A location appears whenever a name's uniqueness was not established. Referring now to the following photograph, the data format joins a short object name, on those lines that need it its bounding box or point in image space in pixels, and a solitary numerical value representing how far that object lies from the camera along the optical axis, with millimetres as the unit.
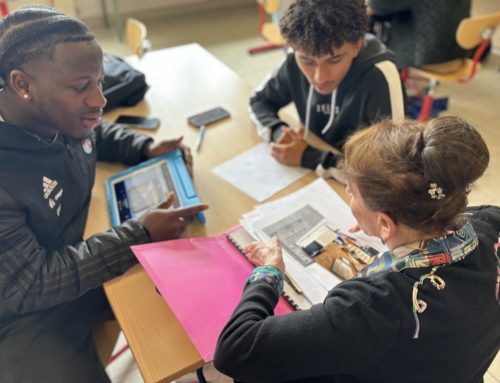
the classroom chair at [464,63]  2052
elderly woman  638
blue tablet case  1136
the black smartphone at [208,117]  1490
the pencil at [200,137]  1390
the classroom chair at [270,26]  2781
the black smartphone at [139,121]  1498
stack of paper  915
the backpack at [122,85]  1545
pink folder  827
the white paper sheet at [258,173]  1206
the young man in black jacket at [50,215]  906
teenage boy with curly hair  1200
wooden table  819
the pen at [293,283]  891
